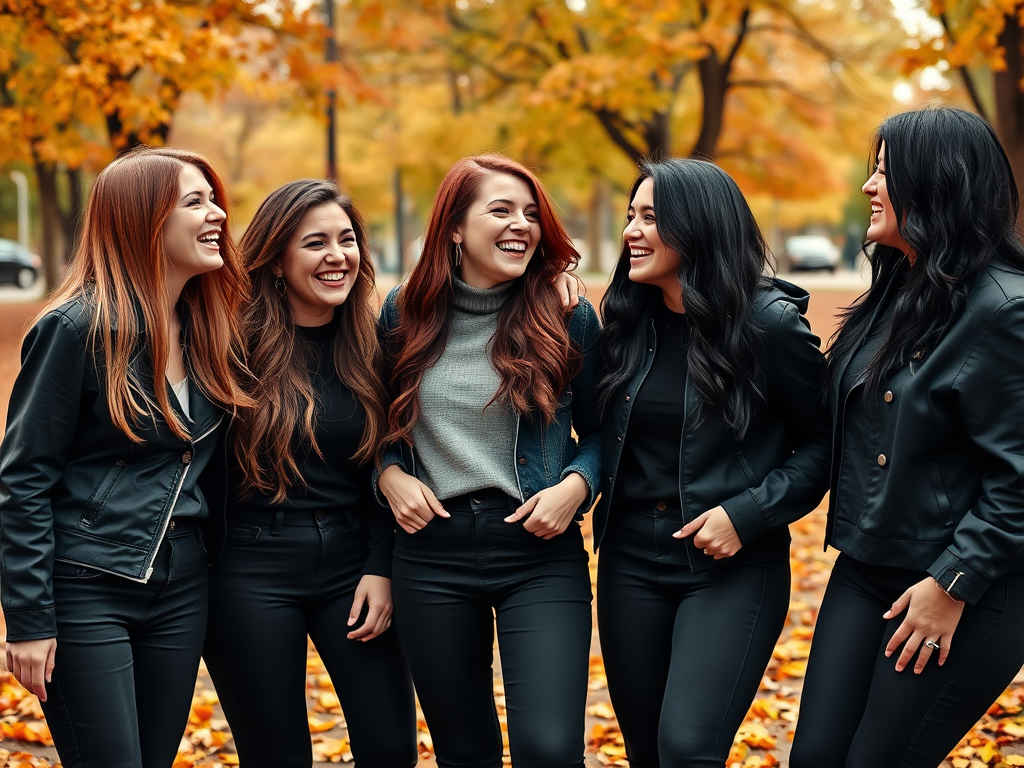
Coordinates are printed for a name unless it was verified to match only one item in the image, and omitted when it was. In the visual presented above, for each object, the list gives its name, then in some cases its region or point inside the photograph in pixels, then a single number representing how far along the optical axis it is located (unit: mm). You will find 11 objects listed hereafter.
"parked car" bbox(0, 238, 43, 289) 32312
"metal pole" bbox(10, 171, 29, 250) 42656
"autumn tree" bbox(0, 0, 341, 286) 8070
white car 40000
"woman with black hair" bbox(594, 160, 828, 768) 3412
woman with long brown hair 3648
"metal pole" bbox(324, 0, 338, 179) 12422
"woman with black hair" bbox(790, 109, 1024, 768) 2938
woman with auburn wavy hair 3521
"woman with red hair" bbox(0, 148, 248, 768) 3096
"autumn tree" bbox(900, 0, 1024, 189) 8547
